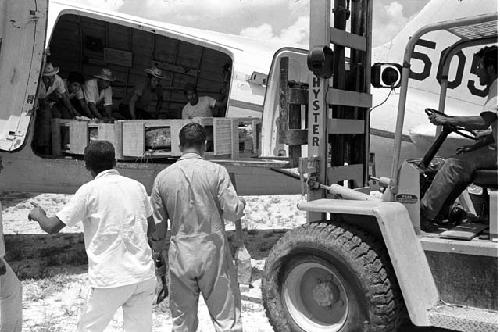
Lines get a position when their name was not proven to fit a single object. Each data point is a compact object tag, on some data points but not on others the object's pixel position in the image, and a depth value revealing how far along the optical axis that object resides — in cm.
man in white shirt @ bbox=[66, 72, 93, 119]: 883
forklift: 381
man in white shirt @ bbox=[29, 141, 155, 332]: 340
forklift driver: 364
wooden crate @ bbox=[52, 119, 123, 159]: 715
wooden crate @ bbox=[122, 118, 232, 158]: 686
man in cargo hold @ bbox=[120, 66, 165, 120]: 984
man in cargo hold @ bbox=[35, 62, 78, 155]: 763
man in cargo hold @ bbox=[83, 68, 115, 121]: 891
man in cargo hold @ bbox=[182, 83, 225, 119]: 867
